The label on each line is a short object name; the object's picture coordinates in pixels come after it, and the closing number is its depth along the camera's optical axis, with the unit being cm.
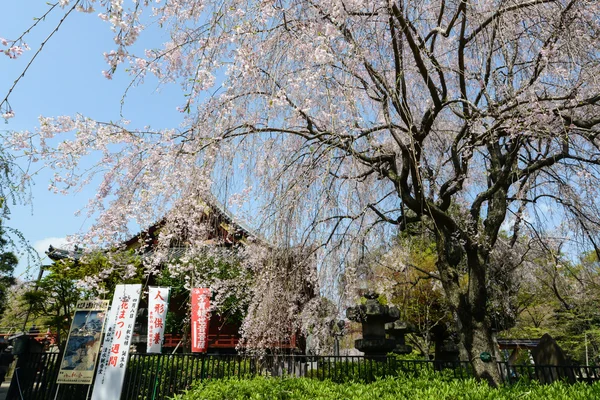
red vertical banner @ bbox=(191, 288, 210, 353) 1020
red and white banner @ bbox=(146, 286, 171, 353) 971
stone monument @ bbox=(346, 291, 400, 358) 694
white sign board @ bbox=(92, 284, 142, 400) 577
